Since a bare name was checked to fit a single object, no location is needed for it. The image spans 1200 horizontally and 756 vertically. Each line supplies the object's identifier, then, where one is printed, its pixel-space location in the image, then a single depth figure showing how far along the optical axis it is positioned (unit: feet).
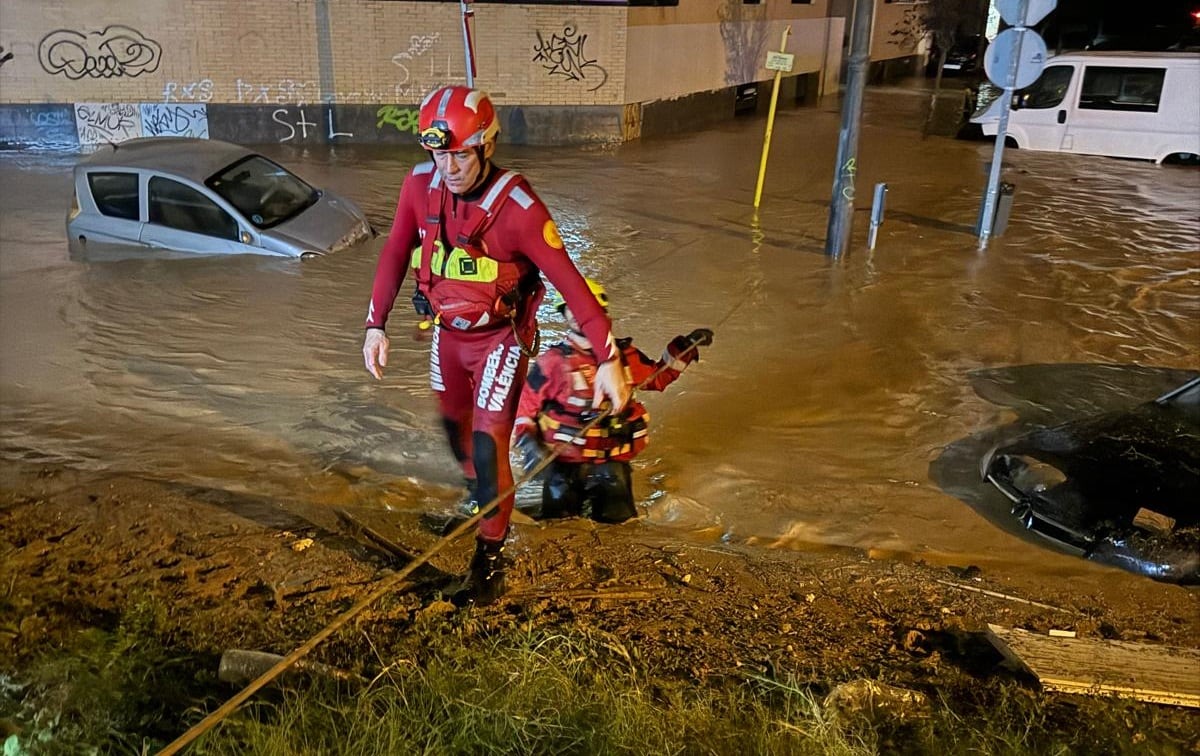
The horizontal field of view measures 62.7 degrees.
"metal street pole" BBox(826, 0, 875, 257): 31.83
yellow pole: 38.69
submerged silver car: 31.81
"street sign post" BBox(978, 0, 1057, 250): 34.12
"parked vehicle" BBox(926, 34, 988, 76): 113.60
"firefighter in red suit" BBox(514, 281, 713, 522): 15.64
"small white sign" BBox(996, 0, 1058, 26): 33.71
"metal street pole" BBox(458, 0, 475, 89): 33.55
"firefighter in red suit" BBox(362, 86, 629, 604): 12.00
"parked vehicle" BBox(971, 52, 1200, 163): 54.13
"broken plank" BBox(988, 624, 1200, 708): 11.44
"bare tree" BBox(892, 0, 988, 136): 103.76
